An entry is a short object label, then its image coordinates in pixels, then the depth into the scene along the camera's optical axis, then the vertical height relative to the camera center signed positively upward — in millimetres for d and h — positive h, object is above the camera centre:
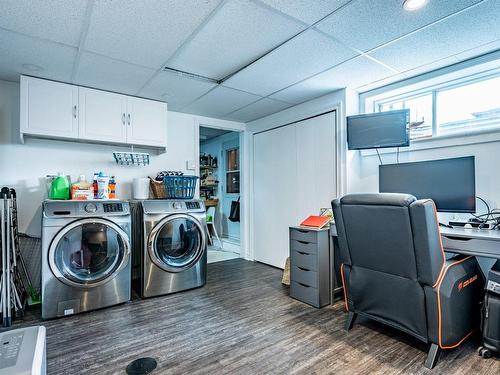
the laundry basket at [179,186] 3164 +50
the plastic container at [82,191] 2709 +5
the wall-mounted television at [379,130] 2650 +589
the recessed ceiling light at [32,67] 2436 +1114
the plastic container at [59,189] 2703 +27
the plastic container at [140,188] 3305 +35
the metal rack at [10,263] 2258 -610
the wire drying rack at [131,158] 3227 +401
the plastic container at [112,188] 2998 +34
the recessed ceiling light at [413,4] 1653 +1115
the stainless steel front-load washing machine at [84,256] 2354 -591
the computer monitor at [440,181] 2205 +54
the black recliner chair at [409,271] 1586 -523
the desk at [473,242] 1708 -356
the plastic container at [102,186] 2863 +54
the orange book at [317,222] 2635 -320
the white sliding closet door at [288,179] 3299 +139
